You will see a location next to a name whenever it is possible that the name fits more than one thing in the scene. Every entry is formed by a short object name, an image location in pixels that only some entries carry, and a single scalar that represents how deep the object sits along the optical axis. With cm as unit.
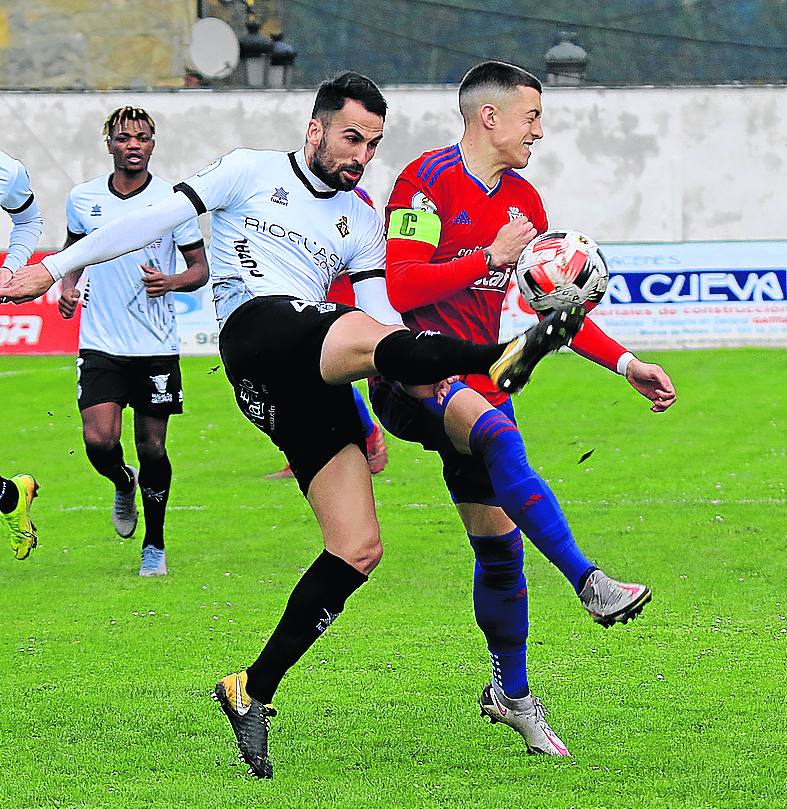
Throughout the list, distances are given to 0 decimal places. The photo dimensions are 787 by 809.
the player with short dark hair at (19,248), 1479
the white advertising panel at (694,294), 3937
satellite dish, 6041
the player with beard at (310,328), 863
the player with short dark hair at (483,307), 948
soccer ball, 870
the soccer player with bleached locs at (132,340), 1636
